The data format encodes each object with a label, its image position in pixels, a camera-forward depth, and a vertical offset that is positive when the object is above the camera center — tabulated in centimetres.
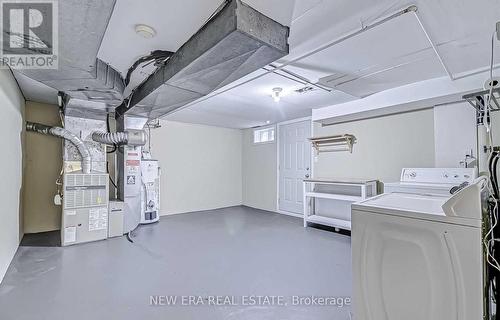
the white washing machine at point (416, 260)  98 -45
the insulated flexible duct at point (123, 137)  387 +44
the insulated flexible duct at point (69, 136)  362 +43
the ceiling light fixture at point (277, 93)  343 +105
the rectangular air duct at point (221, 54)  160 +87
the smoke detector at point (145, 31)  194 +112
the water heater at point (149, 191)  471 -56
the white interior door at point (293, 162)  537 +3
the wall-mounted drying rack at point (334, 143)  435 +40
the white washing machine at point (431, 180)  292 -22
